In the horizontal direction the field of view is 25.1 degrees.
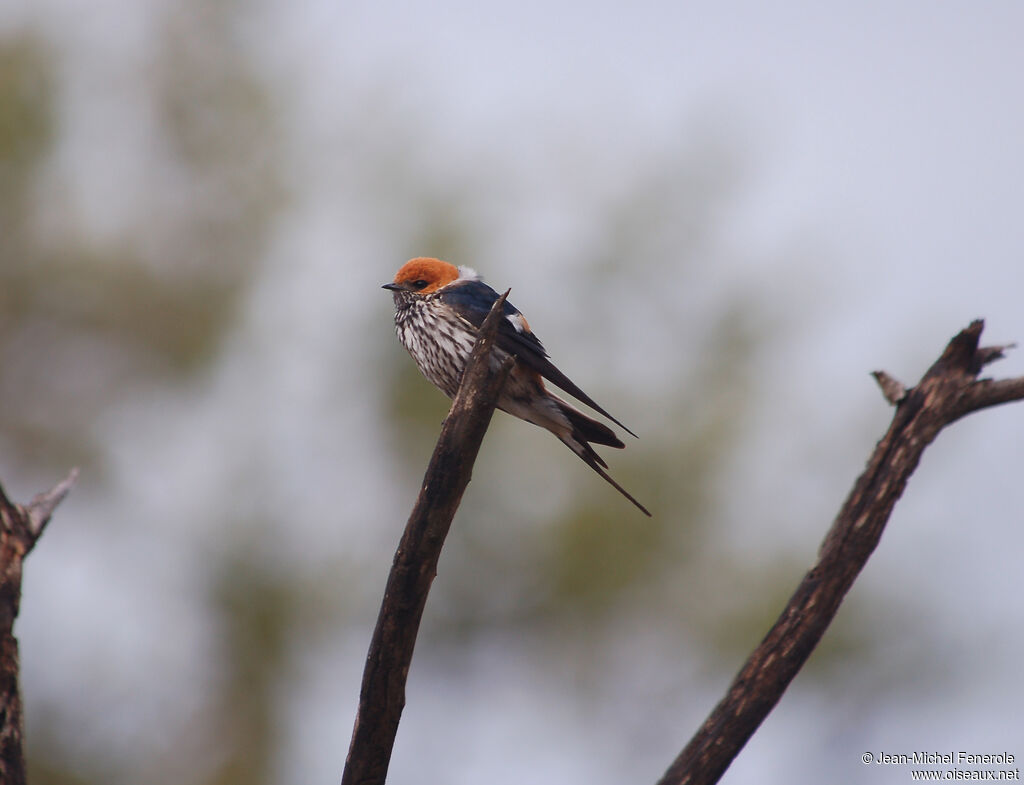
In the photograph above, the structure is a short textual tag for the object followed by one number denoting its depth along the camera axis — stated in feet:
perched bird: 32.35
